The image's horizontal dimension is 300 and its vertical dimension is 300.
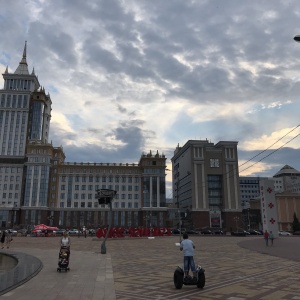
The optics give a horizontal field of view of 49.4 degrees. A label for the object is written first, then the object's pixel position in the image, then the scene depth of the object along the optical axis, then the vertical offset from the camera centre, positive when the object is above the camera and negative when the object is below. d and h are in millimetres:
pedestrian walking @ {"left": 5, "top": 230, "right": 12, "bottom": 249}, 31497 -1344
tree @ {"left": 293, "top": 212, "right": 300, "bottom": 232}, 92000 -709
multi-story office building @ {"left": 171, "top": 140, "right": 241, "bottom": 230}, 112875 +13295
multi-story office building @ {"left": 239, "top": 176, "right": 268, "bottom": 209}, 186125 +20062
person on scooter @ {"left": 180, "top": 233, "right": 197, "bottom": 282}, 11579 -1229
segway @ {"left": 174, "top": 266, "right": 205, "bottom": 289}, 11117 -1908
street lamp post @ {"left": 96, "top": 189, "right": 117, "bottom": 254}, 26750 +2233
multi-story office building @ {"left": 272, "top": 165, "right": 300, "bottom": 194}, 164625 +21668
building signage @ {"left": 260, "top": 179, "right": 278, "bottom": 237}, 55156 +2781
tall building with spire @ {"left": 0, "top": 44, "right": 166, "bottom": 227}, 107875 +14192
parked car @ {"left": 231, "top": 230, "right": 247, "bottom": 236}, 66938 -2294
